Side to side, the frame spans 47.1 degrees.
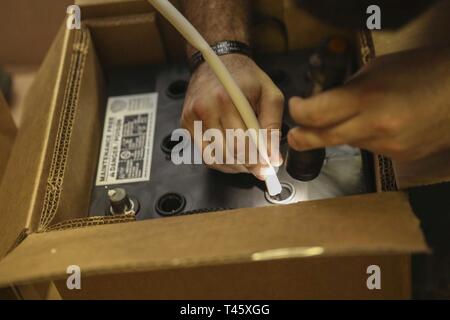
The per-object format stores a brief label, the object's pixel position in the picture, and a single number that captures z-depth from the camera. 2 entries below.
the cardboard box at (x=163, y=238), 0.51
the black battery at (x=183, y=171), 0.76
